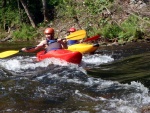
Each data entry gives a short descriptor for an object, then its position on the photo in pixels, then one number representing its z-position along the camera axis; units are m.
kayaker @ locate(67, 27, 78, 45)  11.84
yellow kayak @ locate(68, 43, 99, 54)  10.94
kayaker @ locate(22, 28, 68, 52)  9.38
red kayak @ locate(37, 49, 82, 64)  8.81
